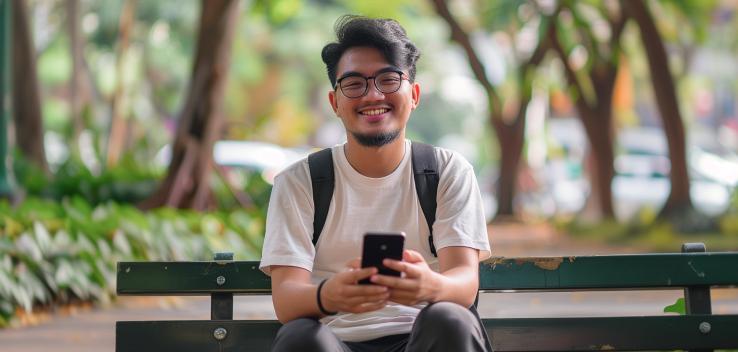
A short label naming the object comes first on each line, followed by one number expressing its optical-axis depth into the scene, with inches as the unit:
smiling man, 150.6
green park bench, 166.6
